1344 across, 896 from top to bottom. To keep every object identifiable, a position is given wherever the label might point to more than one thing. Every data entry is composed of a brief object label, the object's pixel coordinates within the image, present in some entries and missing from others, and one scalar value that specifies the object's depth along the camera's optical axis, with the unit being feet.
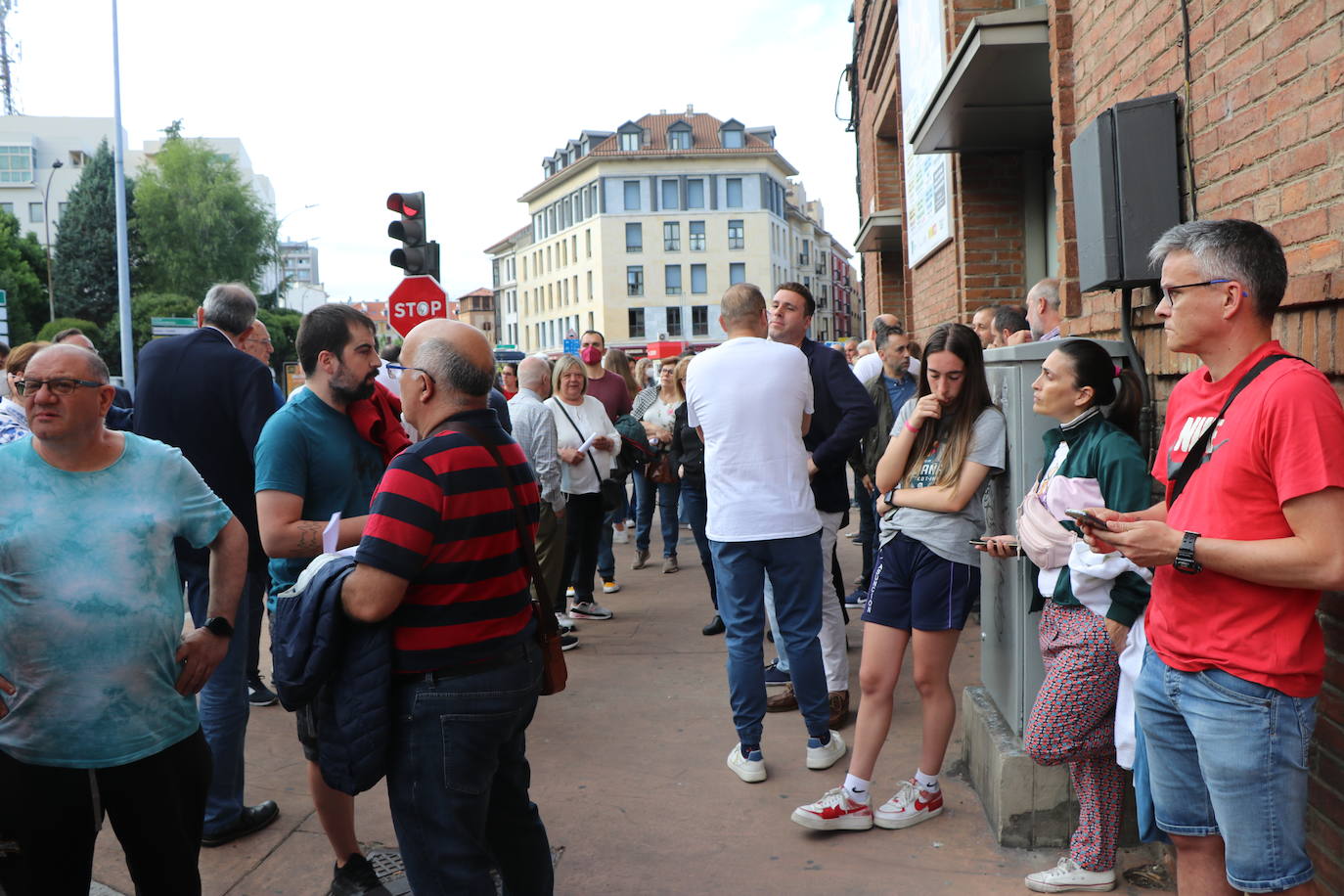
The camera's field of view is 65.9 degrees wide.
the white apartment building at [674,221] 232.12
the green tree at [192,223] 174.50
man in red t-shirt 6.99
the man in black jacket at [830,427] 17.35
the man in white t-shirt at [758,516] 14.60
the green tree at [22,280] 149.59
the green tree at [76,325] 109.19
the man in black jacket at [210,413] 14.44
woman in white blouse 24.38
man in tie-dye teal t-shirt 8.89
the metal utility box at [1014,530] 12.46
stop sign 32.24
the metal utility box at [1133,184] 11.91
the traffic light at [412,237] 33.09
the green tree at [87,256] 165.27
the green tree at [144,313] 153.38
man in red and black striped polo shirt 8.45
